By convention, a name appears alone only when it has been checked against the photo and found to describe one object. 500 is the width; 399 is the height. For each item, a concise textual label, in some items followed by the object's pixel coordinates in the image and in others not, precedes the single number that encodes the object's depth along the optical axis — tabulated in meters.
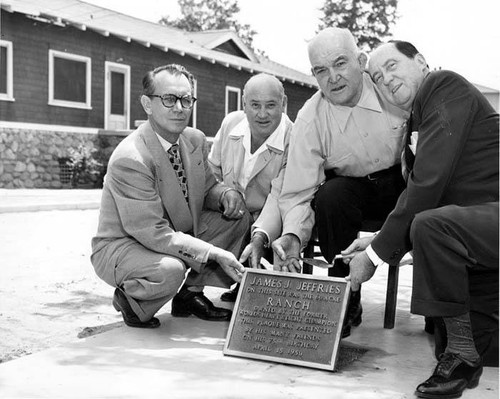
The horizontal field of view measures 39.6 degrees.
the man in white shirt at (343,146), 4.30
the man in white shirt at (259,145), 4.92
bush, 18.56
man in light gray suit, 3.98
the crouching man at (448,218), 3.08
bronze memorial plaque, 3.49
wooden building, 17.48
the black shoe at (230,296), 5.19
